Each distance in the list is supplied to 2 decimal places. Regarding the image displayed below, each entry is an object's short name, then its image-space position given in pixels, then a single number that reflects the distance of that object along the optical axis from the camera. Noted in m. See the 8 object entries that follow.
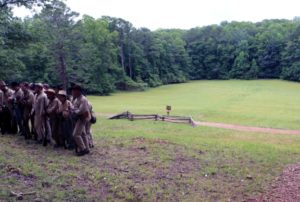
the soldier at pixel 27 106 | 12.66
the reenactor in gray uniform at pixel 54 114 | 11.47
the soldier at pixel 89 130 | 11.04
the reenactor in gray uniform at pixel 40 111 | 11.76
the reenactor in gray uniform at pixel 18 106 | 13.20
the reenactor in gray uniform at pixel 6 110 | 13.59
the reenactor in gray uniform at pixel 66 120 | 11.07
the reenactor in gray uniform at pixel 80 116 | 10.49
